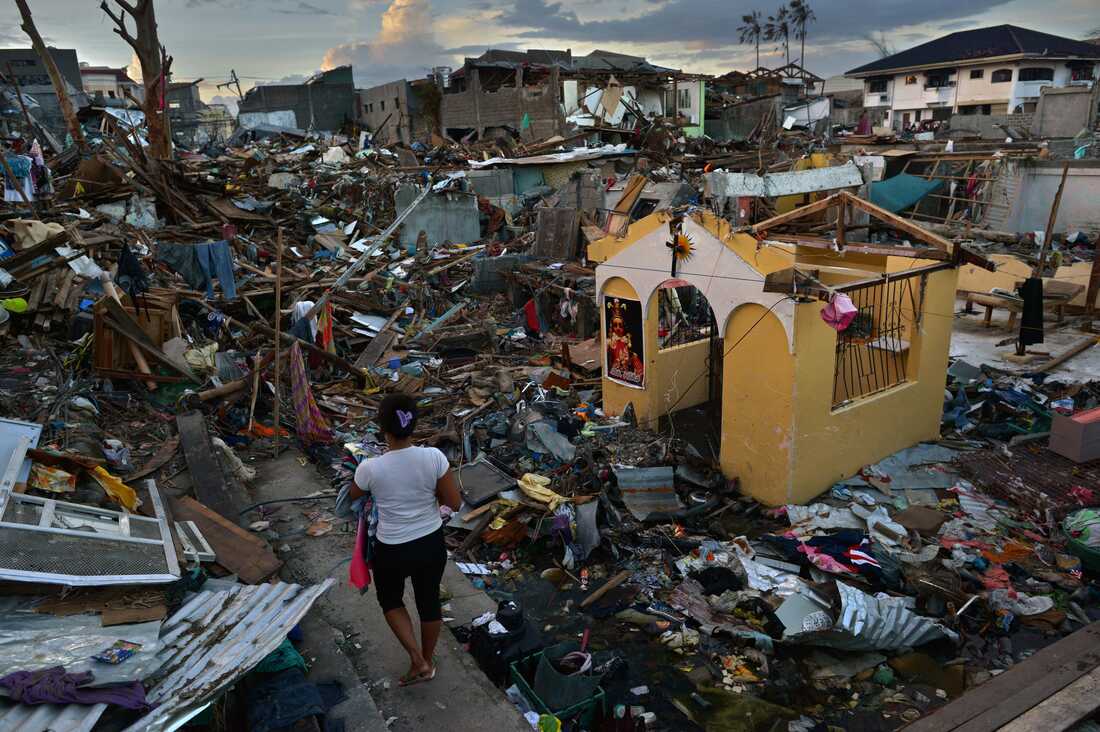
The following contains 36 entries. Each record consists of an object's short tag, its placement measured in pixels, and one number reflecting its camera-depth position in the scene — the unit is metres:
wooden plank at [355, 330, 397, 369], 12.47
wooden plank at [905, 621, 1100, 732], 4.96
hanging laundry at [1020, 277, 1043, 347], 12.11
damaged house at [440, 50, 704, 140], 29.45
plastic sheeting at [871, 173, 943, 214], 21.66
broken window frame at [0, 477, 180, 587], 3.92
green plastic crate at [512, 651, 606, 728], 4.59
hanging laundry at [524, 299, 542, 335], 14.60
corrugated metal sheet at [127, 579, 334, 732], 3.33
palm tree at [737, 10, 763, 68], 69.44
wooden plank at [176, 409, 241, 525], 7.01
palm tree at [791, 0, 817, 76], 66.38
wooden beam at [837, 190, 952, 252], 8.27
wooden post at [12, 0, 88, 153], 18.97
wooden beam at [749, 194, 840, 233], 8.27
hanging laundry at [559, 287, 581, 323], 13.98
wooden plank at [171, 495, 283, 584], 5.36
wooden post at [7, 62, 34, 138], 19.61
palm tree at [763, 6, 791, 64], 68.31
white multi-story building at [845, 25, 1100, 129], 43.03
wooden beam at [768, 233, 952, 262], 8.65
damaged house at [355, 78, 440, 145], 36.28
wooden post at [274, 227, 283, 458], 8.95
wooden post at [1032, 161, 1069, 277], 15.52
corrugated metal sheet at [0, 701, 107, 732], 3.01
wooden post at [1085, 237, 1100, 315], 15.16
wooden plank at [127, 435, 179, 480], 7.31
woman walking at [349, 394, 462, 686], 3.92
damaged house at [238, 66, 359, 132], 40.25
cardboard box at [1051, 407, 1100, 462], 8.29
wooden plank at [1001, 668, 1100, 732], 4.85
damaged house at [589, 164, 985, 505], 7.48
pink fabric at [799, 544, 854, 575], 6.62
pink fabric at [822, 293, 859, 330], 6.87
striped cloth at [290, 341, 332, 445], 9.09
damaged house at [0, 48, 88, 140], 29.19
